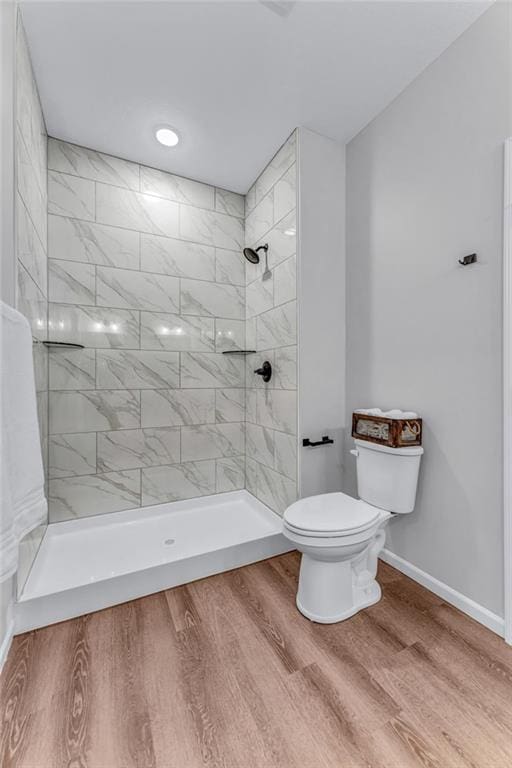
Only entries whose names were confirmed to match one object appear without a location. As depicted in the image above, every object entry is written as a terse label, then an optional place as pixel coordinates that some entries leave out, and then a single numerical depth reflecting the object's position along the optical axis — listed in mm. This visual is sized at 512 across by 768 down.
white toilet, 1423
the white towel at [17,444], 879
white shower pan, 1519
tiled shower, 2172
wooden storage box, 1620
